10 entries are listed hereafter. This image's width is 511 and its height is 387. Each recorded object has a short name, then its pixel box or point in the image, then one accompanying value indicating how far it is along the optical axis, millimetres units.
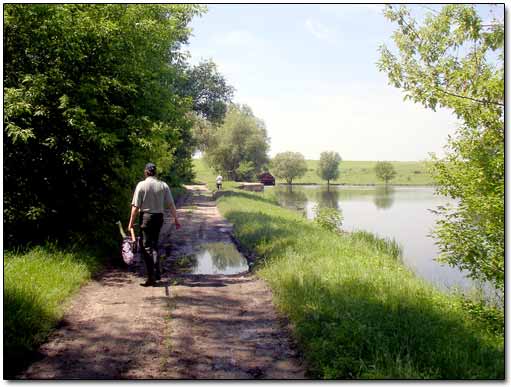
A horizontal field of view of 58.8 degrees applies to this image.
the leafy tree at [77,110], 9625
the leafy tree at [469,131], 7395
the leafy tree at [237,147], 67575
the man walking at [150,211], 9352
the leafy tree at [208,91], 35488
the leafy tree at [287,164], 105538
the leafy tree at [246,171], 66750
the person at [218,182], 48719
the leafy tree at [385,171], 110688
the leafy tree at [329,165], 113562
